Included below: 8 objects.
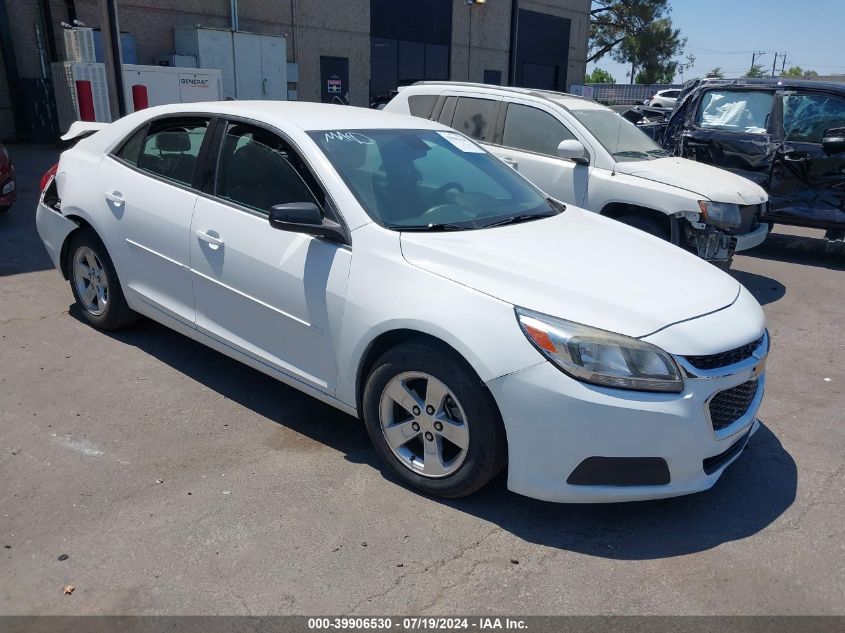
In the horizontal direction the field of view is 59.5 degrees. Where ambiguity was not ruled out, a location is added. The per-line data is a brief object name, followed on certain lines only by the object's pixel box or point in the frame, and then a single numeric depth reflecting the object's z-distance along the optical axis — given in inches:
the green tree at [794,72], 3244.3
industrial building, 571.5
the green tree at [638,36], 1851.6
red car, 320.2
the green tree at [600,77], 3294.8
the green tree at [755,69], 3141.0
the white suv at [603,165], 261.6
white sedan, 116.9
